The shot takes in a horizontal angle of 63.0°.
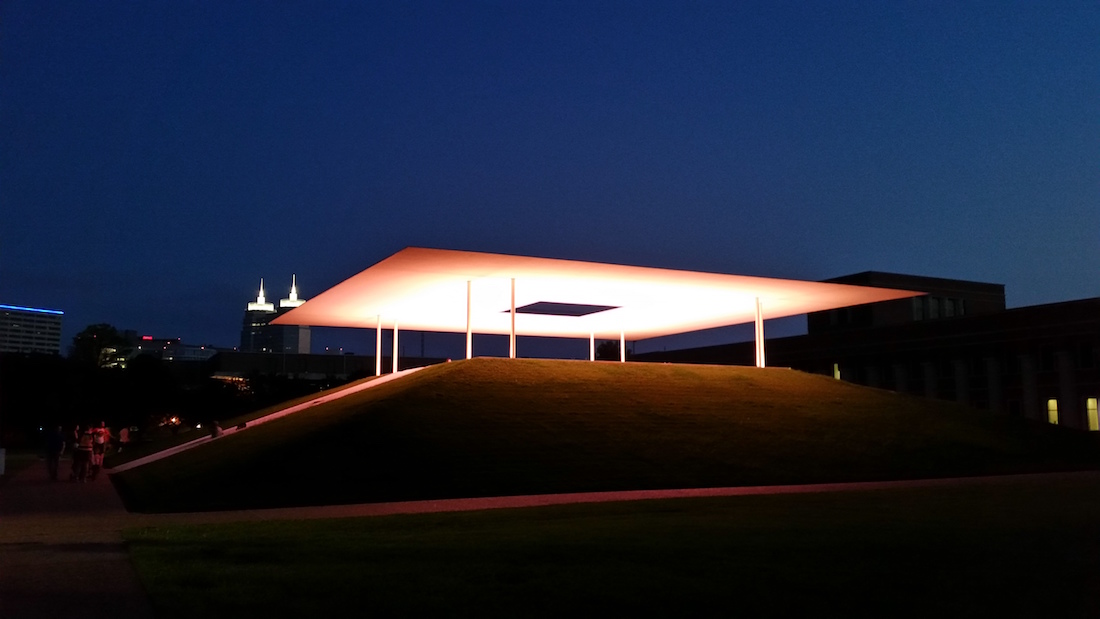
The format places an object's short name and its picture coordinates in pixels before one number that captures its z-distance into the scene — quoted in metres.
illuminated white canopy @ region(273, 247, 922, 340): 25.25
